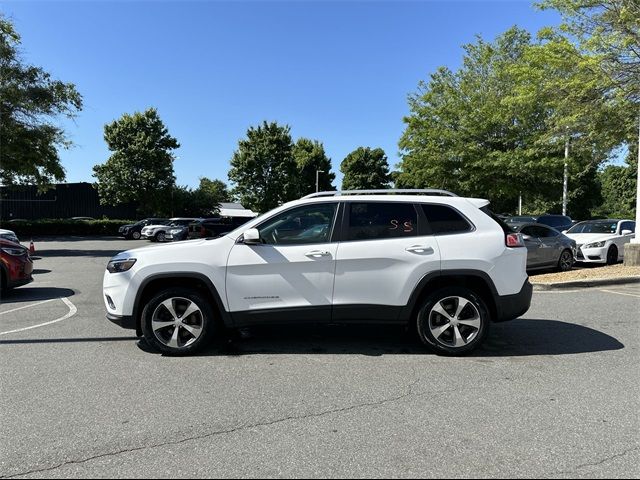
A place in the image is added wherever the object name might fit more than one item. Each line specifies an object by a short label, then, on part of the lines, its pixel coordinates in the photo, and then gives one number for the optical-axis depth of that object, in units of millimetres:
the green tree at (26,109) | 19844
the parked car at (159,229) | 31828
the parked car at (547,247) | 12320
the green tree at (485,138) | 24000
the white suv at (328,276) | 5184
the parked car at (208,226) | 28100
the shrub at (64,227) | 35491
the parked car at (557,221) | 21425
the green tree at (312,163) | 64062
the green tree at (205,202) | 49969
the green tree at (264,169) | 47688
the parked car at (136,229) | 34844
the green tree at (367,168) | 65062
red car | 9375
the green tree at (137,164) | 43000
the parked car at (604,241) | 13695
